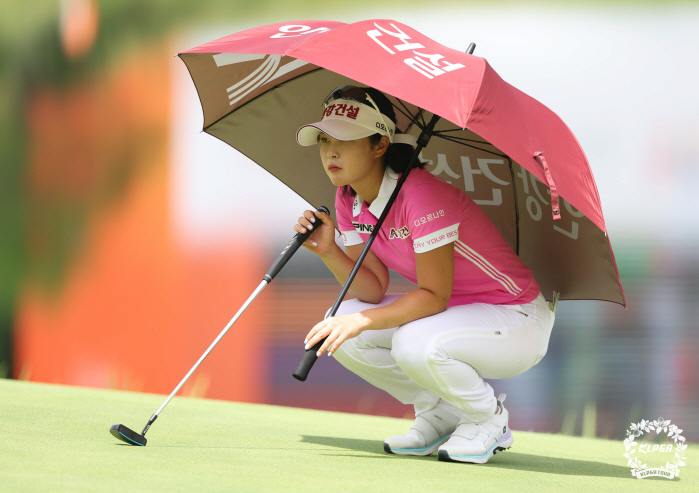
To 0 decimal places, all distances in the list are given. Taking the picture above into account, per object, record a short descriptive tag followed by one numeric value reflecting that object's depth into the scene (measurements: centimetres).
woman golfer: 2090
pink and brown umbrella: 2064
